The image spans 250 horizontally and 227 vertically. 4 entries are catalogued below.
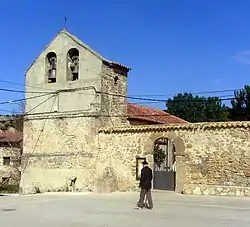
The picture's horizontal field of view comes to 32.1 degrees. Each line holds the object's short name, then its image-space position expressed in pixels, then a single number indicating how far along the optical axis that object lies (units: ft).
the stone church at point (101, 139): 68.39
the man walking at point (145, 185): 51.55
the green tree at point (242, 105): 147.51
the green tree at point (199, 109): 169.27
